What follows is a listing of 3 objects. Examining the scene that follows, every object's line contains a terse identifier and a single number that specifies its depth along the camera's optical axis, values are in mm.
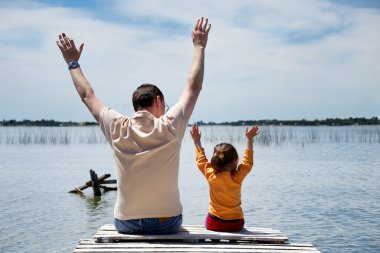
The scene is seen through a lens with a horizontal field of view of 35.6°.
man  4082
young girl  5262
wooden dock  4164
